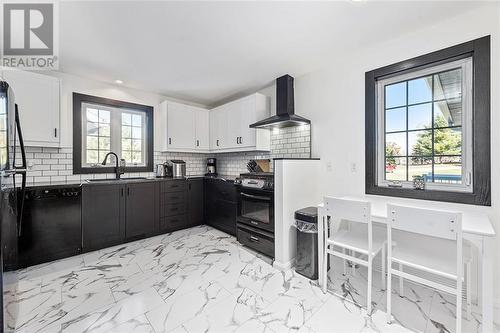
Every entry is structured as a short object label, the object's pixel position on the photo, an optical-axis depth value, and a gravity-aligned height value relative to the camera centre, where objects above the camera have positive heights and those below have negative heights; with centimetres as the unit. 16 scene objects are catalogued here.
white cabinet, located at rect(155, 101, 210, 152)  380 +69
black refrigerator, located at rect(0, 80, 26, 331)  136 -16
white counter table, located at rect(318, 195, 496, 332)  135 -49
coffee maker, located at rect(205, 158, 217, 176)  448 +0
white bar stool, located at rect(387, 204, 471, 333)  141 -62
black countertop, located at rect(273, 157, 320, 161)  279 +11
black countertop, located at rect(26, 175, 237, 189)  252 -22
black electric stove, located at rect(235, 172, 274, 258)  265 -60
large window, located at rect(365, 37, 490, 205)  183 +39
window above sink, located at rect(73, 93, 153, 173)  319 +53
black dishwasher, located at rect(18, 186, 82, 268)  241 -69
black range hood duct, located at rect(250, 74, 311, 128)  299 +87
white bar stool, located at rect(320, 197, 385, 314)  179 -67
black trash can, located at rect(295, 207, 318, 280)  225 -82
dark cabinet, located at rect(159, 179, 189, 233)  352 -64
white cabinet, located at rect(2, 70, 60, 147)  251 +74
